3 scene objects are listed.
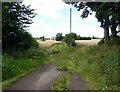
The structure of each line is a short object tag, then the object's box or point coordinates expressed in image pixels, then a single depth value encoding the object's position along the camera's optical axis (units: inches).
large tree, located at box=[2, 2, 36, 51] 364.2
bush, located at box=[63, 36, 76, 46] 589.3
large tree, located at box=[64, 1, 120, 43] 406.8
